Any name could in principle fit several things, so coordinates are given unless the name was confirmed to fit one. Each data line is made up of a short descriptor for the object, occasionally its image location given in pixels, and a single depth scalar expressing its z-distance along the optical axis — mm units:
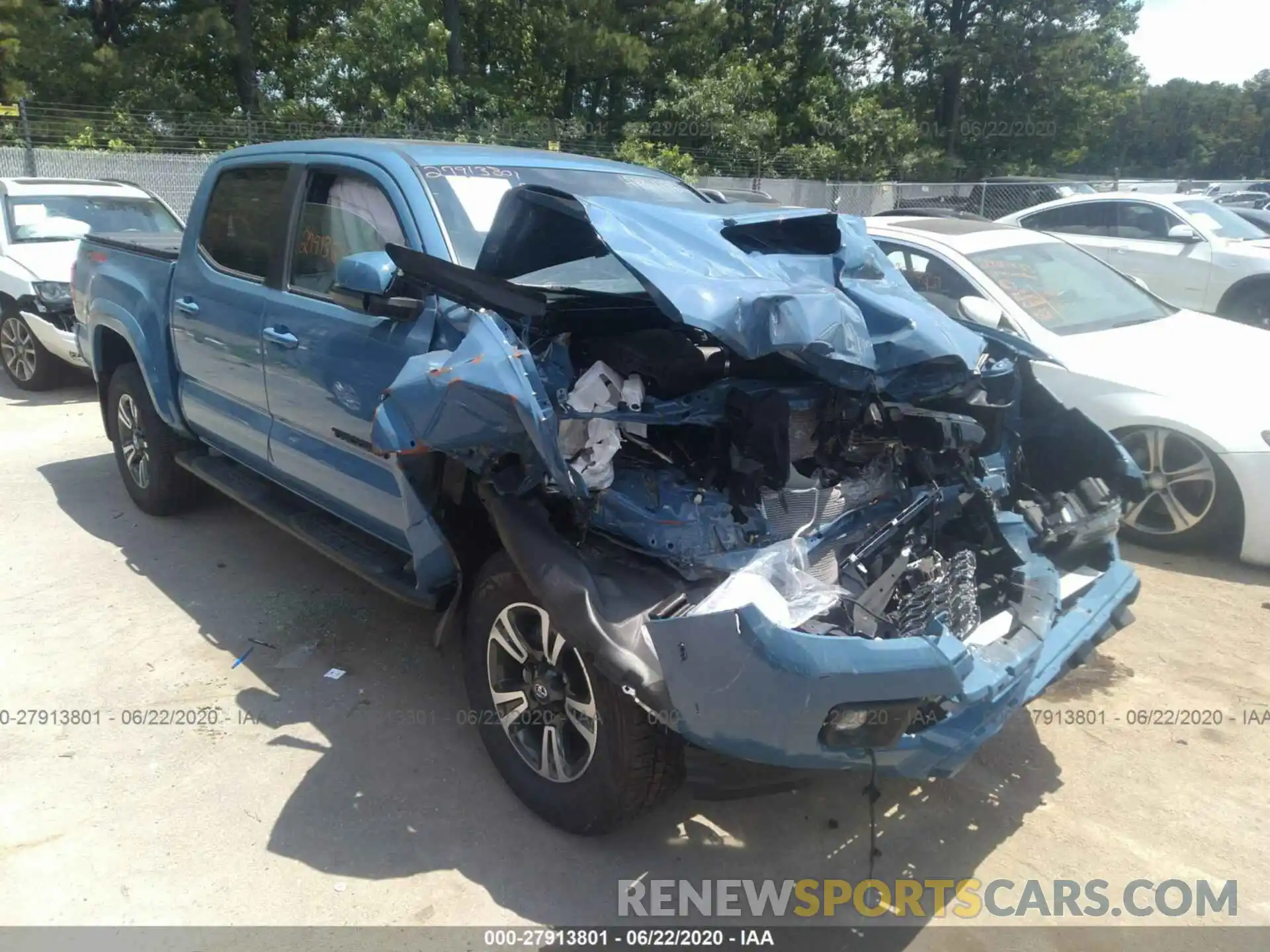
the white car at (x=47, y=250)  8461
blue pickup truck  2482
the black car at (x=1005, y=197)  17469
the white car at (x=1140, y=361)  4844
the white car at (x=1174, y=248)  9789
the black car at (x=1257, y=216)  13109
